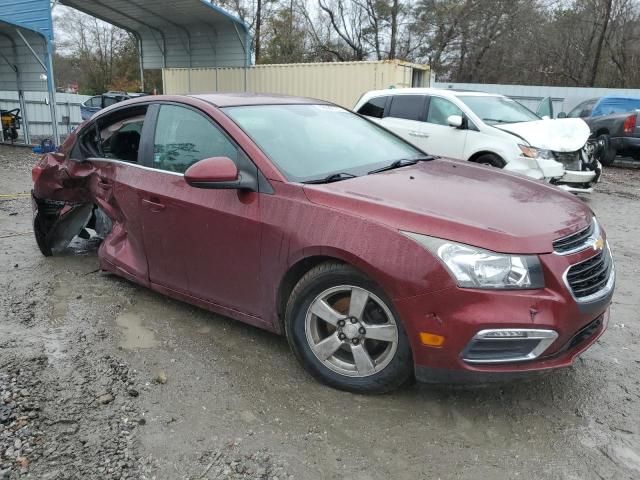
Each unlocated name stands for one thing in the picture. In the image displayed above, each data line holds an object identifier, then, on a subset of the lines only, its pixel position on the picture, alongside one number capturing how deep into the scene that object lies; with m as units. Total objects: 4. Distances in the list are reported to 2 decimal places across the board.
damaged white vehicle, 7.56
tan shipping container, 15.22
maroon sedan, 2.43
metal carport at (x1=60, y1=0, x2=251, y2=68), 17.53
